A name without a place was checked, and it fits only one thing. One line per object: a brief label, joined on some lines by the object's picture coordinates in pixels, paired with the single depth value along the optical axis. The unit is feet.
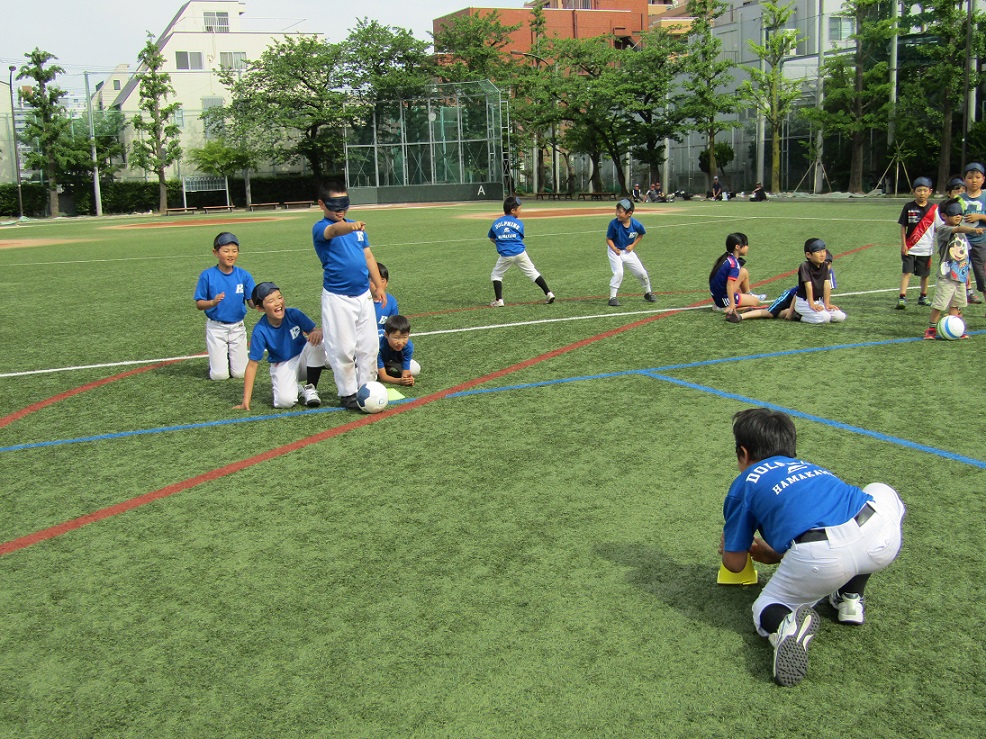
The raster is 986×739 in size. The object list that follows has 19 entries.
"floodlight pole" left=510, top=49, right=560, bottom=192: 207.25
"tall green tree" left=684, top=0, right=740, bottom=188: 169.58
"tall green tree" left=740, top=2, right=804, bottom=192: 156.56
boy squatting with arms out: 12.02
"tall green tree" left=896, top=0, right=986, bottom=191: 130.52
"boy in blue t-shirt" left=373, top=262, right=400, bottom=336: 28.14
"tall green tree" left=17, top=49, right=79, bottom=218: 205.98
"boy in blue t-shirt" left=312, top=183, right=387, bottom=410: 23.93
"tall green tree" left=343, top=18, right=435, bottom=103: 225.76
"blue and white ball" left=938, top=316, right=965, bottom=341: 30.37
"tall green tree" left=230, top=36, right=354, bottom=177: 224.74
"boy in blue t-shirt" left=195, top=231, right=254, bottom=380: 29.84
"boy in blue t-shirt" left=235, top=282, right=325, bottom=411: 25.73
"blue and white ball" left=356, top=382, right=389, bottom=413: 24.49
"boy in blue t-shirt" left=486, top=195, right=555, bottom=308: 42.34
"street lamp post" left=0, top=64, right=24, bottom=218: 202.51
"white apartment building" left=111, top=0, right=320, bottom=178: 244.63
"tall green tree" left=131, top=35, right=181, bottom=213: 212.02
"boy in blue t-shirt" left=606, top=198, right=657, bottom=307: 41.34
